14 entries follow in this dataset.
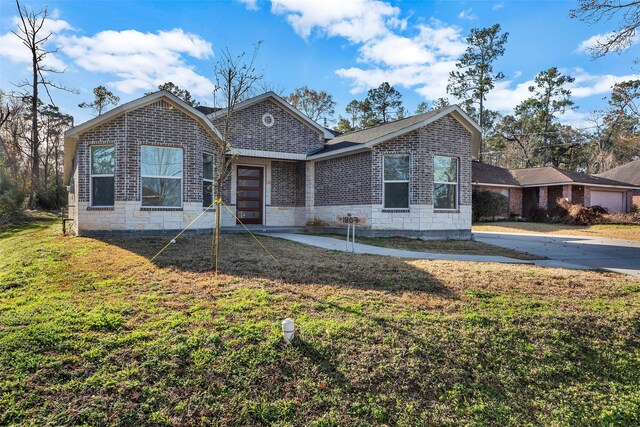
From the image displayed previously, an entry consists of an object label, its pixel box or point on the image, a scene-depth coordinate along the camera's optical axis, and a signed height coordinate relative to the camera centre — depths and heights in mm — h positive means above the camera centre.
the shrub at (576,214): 22578 -297
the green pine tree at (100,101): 37781 +10469
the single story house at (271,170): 10664 +1212
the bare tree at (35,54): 25422 +10545
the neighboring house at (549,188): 25641 +1481
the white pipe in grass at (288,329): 3914 -1272
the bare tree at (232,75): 8188 +3011
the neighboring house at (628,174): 29678 +3067
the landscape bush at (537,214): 25884 -385
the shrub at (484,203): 24516 +333
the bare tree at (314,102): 39281 +11057
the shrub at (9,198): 19453 +347
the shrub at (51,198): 26547 +463
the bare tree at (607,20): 8750 +4307
